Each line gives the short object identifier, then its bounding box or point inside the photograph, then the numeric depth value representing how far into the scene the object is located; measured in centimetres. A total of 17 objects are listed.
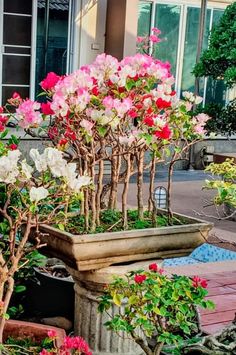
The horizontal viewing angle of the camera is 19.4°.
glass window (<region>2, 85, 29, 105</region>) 1270
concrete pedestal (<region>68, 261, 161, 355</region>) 382
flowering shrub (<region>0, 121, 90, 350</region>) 302
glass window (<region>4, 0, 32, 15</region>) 1245
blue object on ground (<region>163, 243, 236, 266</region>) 705
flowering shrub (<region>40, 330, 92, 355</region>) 307
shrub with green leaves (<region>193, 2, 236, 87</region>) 816
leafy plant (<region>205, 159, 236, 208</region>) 404
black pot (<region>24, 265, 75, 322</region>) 450
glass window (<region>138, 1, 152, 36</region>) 1450
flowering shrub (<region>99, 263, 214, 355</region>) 339
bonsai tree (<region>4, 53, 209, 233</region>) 362
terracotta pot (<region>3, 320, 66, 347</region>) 373
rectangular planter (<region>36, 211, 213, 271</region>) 363
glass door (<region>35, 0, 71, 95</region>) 1298
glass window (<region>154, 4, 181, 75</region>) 1478
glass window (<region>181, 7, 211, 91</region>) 1518
